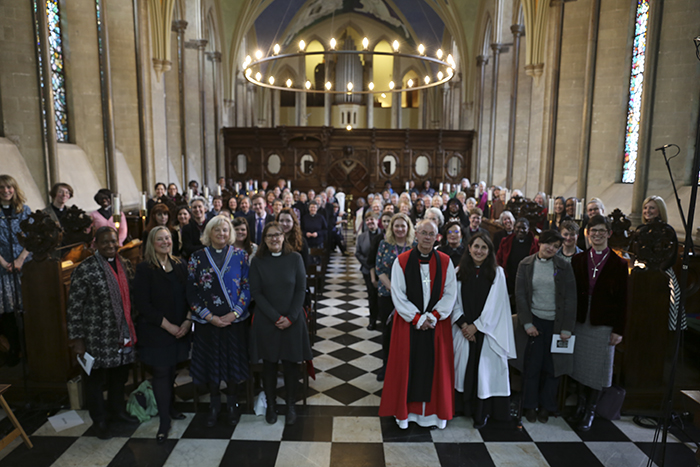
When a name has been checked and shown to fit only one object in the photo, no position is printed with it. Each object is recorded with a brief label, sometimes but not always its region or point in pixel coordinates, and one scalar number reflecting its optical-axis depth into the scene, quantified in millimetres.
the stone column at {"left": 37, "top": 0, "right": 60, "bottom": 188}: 7043
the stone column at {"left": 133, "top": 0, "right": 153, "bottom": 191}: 10672
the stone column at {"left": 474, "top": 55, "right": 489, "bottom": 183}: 18500
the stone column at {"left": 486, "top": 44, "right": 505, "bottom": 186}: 16875
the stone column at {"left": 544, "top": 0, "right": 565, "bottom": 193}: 10523
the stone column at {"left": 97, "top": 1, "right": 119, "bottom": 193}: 9180
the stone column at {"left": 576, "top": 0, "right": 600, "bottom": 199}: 9258
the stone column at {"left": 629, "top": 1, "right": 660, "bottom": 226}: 7113
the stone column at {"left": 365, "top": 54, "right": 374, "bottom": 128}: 28136
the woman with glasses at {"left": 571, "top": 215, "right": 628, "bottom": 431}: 3684
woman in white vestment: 3635
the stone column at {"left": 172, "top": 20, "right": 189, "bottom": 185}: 14680
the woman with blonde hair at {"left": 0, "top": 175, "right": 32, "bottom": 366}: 4527
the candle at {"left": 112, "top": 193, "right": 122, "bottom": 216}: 5283
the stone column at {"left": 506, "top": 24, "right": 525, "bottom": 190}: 14555
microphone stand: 2605
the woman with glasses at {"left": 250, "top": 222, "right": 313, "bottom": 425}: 3689
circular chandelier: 7131
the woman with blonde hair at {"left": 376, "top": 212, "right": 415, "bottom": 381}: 4508
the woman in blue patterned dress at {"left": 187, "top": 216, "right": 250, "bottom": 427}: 3605
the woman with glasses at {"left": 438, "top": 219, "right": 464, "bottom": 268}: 4609
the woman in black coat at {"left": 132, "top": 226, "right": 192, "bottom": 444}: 3443
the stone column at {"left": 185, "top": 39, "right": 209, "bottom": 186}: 16547
